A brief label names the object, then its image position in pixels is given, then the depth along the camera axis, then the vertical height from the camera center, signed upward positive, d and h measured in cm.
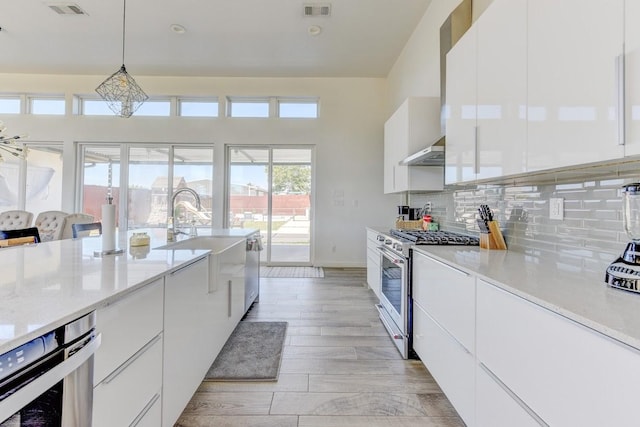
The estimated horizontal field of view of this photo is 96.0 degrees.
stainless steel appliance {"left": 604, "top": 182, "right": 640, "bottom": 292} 98 -13
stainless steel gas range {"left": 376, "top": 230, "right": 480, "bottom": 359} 219 -51
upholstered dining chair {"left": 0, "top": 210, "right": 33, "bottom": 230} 412 -10
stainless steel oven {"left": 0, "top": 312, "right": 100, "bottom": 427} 60 -39
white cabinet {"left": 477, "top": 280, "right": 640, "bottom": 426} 70 -44
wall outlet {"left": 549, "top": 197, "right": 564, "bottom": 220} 156 +5
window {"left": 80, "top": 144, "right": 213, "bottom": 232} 569 +76
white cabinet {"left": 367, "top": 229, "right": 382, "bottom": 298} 325 -55
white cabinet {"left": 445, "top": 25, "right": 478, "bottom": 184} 187 +75
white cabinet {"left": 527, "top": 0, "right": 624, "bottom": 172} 97 +53
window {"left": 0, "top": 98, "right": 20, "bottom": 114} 557 +210
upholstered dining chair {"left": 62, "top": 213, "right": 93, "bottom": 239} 380 -10
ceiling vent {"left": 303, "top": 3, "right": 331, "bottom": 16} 349 +255
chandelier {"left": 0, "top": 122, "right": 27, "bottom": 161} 309 +78
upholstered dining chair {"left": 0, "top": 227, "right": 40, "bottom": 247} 235 -21
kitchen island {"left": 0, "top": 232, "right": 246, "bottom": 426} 84 -35
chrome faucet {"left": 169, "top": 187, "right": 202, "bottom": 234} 243 +5
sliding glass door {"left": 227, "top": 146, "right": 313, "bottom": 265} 568 +38
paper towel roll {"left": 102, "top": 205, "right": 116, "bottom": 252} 154 -7
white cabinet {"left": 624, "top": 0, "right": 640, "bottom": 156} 89 +44
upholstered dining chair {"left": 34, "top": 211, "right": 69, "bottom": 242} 389 -15
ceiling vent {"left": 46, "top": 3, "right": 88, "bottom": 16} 356 +258
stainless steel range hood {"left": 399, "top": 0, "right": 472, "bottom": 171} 249 +164
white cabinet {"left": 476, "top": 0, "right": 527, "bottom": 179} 142 +70
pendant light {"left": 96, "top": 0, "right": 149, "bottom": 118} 319 +142
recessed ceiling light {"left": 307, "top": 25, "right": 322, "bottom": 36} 391 +257
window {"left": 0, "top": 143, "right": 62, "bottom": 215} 554 +62
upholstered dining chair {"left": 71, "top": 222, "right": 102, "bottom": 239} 273 -16
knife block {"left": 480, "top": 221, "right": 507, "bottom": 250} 198 -14
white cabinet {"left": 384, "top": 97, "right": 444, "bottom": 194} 296 +84
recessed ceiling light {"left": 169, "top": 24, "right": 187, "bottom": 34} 393 +257
